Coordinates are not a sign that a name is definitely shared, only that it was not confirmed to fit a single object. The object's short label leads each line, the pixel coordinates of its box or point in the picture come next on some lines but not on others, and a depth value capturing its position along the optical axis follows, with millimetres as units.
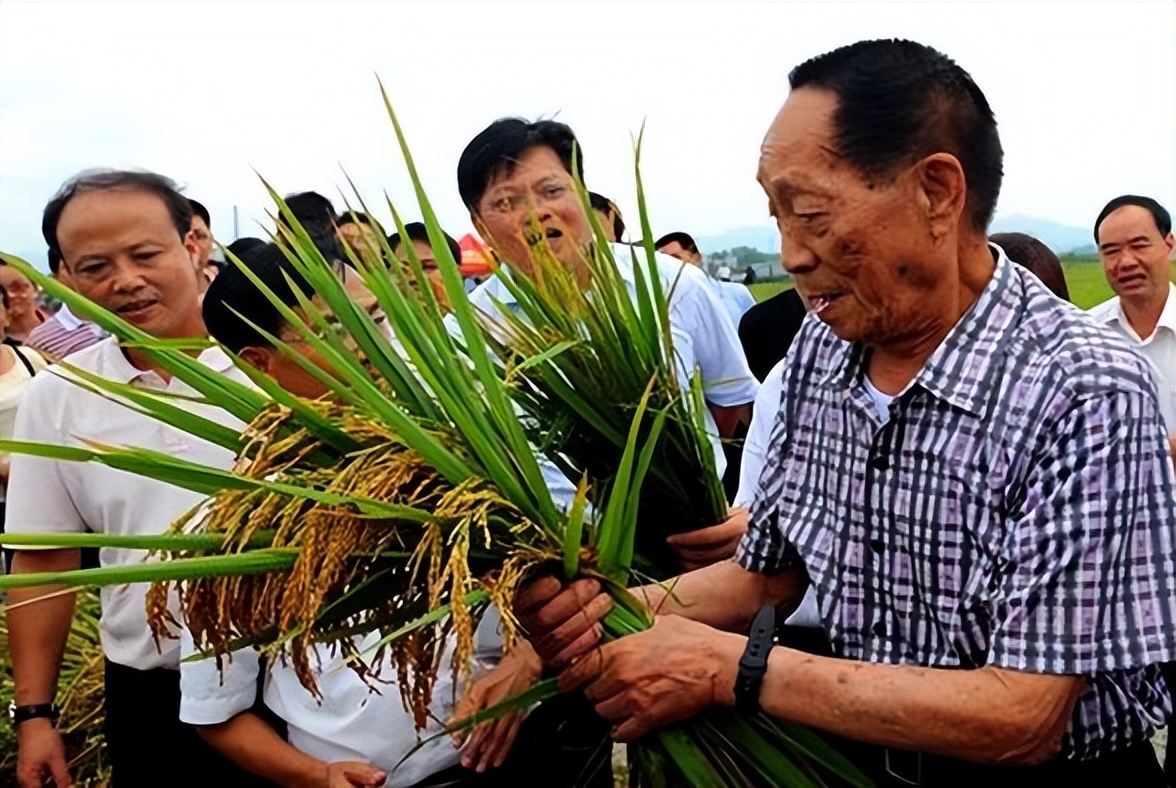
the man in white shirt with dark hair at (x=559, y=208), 2784
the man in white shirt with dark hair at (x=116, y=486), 2438
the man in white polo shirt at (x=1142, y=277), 4465
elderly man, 1298
